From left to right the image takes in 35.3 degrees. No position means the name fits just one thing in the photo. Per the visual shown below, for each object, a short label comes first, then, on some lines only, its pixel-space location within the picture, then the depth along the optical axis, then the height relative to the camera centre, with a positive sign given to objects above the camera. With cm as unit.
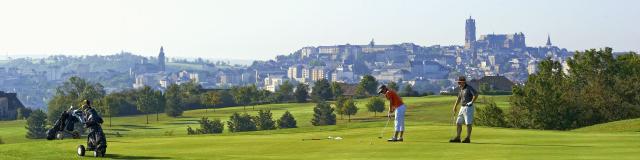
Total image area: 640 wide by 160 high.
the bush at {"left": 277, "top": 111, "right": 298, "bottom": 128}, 10750 -231
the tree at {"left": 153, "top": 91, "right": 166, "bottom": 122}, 13788 -1
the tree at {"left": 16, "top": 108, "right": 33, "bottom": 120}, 15700 -151
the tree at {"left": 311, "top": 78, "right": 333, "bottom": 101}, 16612 +169
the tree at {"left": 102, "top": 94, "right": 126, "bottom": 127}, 13400 -47
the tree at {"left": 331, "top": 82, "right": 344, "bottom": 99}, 16662 +169
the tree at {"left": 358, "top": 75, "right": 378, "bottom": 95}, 16808 +265
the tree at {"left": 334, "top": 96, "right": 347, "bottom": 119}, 12512 -76
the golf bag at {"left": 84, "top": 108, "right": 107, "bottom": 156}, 2592 -79
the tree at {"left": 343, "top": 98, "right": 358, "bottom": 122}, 12381 -101
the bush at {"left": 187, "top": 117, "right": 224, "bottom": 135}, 10116 -261
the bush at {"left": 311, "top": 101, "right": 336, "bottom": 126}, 11714 -176
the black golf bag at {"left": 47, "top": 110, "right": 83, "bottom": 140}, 2833 -58
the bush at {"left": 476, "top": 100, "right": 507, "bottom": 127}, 7494 -141
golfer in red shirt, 2884 -23
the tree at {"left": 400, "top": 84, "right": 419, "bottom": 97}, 16675 +121
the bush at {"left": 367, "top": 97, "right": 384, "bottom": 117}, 12706 -81
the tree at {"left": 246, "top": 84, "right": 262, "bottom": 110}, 15575 +107
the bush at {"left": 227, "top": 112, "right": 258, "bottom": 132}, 10425 -240
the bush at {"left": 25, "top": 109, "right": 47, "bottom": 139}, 11075 -252
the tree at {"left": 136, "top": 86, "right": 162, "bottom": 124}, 13662 +0
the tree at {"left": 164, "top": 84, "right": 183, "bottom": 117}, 14612 -62
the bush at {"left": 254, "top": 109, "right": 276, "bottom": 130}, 10344 -213
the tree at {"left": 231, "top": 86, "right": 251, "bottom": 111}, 15512 +78
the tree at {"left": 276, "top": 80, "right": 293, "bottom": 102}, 17388 +150
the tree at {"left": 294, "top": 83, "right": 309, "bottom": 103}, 16950 +111
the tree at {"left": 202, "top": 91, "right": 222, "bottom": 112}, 15125 +37
